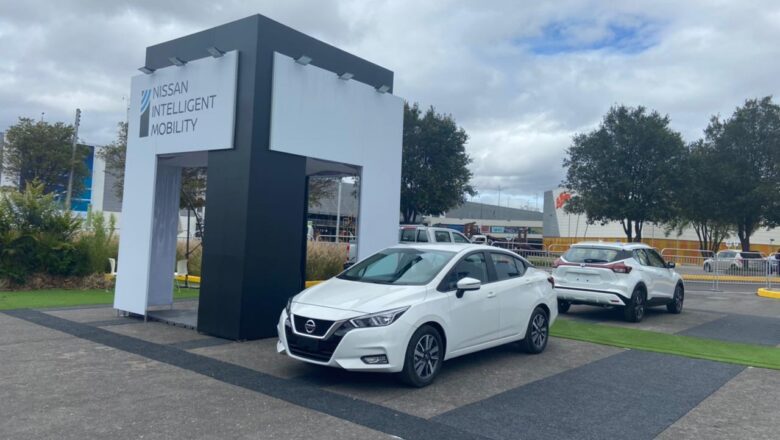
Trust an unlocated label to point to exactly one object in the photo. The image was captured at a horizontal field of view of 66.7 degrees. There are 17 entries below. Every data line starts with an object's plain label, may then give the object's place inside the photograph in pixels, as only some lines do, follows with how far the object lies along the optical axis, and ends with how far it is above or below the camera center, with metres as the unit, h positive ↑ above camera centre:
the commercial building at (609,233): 55.00 +2.55
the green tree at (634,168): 32.50 +4.95
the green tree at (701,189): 31.96 +3.86
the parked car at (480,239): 30.55 +0.64
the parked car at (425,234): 18.34 +0.46
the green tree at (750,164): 30.70 +5.20
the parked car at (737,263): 24.91 -0.08
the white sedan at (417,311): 6.46 -0.75
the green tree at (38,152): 37.22 +5.16
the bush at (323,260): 16.70 -0.44
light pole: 35.65 +5.65
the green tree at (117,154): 32.16 +4.61
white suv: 12.38 -0.44
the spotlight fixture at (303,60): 9.70 +3.02
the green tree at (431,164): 33.12 +4.86
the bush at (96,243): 15.96 -0.19
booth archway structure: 9.30 +1.60
